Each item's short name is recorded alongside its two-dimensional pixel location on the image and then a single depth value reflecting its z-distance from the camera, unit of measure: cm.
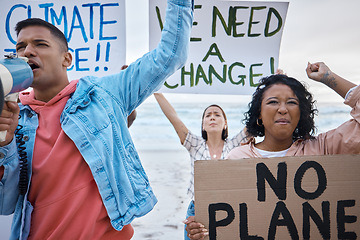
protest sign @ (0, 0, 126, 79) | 251
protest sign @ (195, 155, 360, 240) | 150
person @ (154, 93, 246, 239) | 306
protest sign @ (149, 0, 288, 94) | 265
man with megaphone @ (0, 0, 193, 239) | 136
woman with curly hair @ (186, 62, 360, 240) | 164
